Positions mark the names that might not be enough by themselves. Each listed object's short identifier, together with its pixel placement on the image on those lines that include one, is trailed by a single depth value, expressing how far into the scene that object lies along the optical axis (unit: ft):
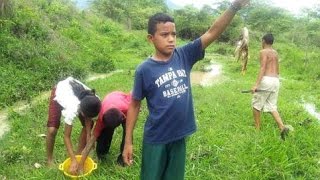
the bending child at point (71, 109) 8.28
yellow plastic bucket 8.48
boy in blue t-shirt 5.99
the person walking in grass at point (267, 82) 12.86
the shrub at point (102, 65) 27.43
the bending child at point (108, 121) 8.47
